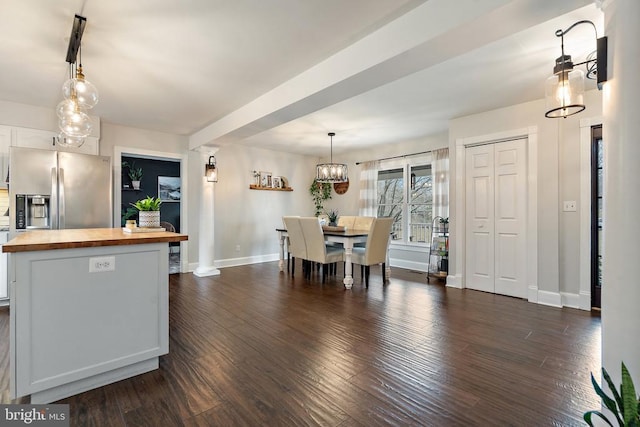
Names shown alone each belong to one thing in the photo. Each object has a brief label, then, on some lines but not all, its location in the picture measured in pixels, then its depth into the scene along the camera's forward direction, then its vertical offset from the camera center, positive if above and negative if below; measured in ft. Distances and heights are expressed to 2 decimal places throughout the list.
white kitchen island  5.36 -1.92
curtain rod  18.08 +3.69
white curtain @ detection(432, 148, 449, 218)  17.10 +1.75
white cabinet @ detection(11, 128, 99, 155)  12.60 +3.07
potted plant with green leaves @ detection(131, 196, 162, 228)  7.77 -0.03
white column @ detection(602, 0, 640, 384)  3.94 +0.22
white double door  12.71 -0.15
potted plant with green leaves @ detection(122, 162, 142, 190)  20.76 +2.50
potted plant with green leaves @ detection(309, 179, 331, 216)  23.89 +1.60
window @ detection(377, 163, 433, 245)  18.74 +0.88
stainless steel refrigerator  11.34 +0.88
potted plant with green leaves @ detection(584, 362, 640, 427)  3.06 -1.98
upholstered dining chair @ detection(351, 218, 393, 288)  13.97 -1.66
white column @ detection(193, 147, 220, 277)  17.08 -0.81
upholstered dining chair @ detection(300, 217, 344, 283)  14.58 -1.60
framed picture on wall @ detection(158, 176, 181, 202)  23.31 +1.90
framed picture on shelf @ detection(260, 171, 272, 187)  21.33 +2.42
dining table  13.94 -1.22
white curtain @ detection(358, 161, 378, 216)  21.02 +1.77
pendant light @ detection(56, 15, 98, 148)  7.09 +2.75
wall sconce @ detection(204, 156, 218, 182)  16.81 +2.26
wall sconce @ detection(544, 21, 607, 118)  6.58 +2.83
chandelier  16.98 +2.31
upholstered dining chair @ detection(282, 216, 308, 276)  15.87 -1.37
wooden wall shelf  20.70 +1.77
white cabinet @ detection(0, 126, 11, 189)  12.04 +2.44
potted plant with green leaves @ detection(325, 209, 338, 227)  18.48 -0.41
